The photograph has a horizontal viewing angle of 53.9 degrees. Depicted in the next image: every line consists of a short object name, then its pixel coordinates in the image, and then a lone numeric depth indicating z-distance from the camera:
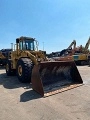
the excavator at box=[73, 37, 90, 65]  10.51
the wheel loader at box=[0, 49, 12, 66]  9.13
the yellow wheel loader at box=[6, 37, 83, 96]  3.34
